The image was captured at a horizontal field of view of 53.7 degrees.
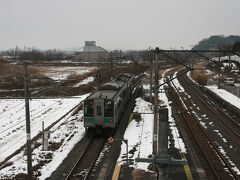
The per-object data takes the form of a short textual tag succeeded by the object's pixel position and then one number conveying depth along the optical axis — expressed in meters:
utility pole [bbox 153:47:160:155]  10.25
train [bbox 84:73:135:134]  15.20
